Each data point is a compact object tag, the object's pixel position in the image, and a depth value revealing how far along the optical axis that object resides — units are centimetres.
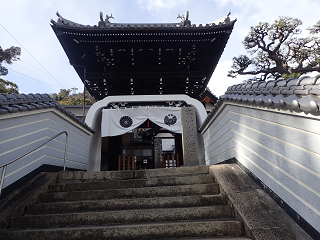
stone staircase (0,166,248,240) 240
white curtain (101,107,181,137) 881
